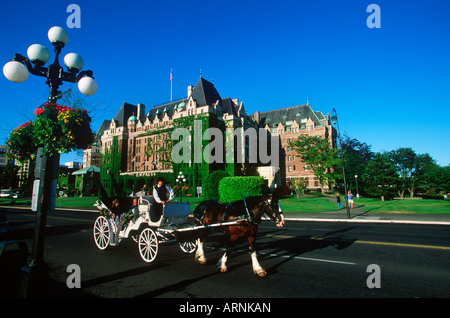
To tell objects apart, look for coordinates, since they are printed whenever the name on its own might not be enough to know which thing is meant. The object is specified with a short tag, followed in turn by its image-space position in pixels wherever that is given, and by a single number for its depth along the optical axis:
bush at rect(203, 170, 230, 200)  31.59
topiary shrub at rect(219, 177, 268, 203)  28.59
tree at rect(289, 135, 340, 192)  47.38
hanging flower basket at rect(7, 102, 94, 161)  5.21
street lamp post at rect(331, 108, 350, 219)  19.83
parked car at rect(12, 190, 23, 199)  58.37
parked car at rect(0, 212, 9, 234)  11.45
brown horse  5.89
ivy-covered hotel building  48.53
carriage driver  7.52
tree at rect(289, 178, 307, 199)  44.11
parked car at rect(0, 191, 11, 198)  60.00
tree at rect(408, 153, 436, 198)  66.00
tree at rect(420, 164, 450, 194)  63.41
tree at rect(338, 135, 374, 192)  64.44
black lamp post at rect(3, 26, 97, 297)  4.91
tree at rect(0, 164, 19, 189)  71.62
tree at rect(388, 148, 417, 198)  72.94
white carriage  7.00
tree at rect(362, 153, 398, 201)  56.97
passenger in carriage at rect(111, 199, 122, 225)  8.29
